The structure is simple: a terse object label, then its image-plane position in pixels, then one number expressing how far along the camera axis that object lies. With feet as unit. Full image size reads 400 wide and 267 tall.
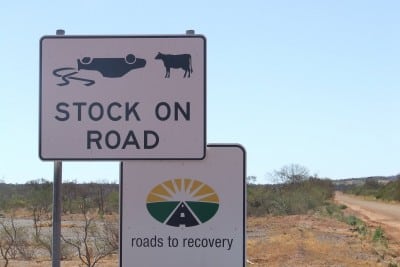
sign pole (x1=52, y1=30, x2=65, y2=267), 18.73
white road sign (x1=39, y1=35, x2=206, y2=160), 19.17
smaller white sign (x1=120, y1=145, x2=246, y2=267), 19.45
